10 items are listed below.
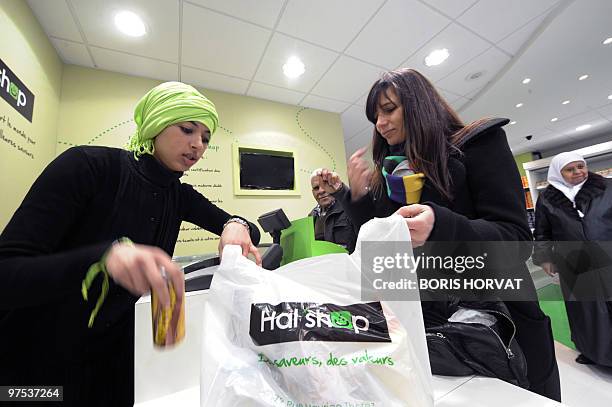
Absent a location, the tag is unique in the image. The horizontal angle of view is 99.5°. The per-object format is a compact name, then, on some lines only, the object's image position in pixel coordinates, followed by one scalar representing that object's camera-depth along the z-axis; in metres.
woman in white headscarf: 1.70
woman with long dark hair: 0.50
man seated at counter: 1.45
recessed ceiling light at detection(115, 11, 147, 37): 1.56
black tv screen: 2.39
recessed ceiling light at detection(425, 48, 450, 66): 2.15
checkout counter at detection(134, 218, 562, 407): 0.39
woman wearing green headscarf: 0.39
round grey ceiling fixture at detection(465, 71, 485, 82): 2.53
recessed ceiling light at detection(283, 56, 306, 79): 2.07
